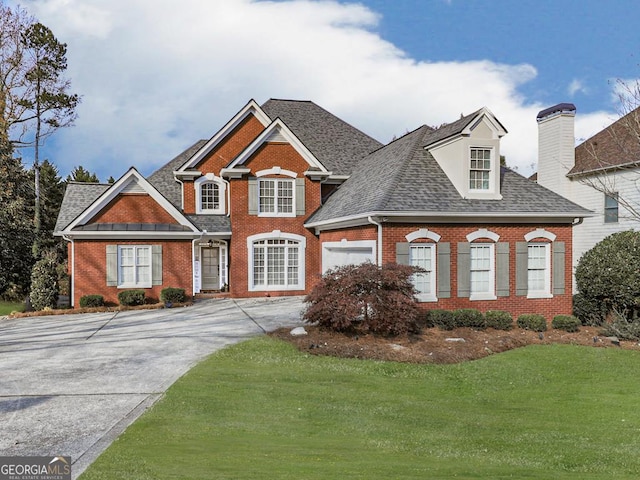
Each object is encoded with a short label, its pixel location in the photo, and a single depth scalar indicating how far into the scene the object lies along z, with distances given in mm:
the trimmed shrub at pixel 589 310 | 20469
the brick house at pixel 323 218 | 19297
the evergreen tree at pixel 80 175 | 46969
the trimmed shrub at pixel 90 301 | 22688
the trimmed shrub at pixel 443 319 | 17734
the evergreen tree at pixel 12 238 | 31344
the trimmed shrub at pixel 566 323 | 18703
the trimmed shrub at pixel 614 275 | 20031
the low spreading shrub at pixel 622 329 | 17938
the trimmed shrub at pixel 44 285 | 23203
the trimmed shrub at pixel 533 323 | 18422
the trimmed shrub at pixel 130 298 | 22938
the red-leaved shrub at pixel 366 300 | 15258
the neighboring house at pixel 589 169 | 25266
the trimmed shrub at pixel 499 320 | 18203
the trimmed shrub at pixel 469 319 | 17953
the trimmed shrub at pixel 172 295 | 23219
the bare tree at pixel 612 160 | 24875
